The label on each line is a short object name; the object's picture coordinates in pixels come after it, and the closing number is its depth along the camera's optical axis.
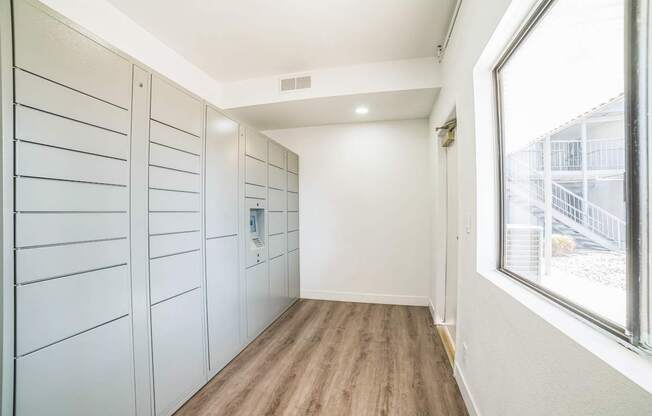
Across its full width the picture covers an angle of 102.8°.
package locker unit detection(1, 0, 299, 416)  1.05
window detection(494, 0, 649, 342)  0.73
